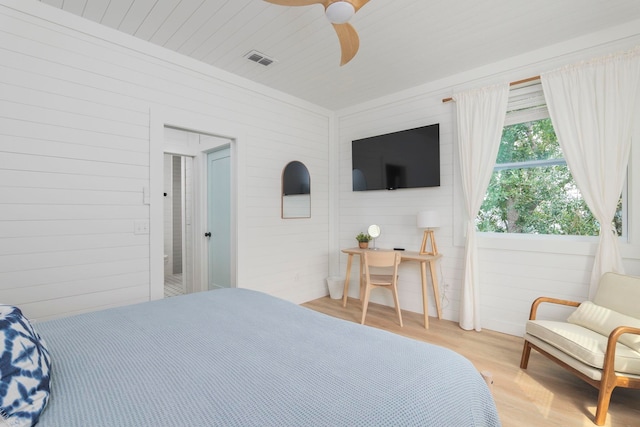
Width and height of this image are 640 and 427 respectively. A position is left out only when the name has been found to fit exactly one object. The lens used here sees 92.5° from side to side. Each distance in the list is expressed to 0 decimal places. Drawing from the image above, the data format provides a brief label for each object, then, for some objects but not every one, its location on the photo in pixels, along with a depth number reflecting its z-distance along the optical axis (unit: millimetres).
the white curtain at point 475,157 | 3018
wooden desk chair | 3193
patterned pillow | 767
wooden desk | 3193
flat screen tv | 3467
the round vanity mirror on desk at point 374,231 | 3875
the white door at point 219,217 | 3924
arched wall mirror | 3891
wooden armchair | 1741
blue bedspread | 835
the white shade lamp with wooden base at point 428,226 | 3330
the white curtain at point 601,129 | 2391
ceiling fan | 1646
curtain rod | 2807
